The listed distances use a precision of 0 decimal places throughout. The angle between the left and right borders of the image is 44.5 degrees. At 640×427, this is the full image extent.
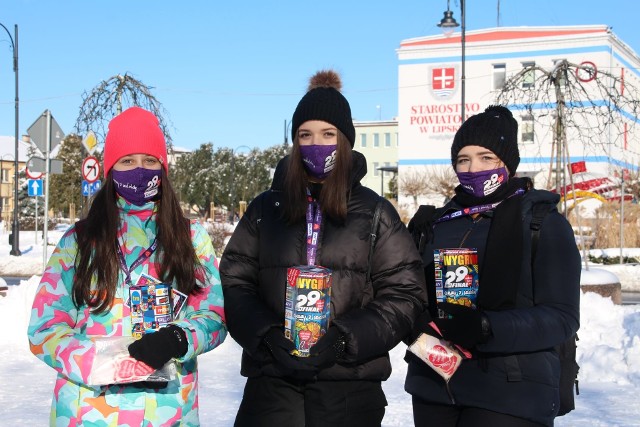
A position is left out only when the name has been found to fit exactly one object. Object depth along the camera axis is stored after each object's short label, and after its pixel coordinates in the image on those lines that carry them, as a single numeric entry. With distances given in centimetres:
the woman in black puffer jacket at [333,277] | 305
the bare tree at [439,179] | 4484
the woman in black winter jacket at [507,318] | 303
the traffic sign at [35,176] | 2305
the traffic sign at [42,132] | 1514
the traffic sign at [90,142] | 1415
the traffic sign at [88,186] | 1552
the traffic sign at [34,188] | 2223
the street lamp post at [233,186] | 5685
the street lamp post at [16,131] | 2638
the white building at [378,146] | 8219
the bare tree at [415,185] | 5469
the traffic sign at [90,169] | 1588
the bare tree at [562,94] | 1152
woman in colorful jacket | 285
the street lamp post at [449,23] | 2053
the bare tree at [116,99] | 1379
